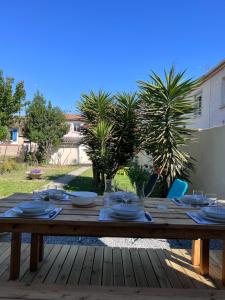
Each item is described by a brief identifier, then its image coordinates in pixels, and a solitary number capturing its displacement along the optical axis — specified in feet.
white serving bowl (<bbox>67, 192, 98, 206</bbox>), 6.24
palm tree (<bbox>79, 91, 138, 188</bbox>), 20.02
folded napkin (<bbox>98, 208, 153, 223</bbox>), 5.16
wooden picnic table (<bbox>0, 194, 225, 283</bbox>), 5.03
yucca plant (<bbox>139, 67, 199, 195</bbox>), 15.48
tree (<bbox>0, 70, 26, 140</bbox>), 36.53
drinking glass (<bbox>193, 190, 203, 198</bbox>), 7.25
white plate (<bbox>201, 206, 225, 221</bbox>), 5.33
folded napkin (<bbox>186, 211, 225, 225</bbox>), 5.25
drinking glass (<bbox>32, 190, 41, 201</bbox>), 6.50
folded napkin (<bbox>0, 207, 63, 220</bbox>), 5.15
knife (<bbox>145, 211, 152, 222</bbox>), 5.26
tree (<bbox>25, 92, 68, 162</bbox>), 51.61
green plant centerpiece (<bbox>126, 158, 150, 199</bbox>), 6.20
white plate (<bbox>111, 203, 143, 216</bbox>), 5.26
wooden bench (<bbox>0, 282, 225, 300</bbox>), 4.61
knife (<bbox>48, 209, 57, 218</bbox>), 5.29
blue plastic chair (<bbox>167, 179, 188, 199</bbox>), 9.51
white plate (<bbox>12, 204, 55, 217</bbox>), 5.23
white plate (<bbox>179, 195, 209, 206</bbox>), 6.80
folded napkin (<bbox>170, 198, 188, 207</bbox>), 6.79
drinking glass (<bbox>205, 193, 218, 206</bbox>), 6.97
